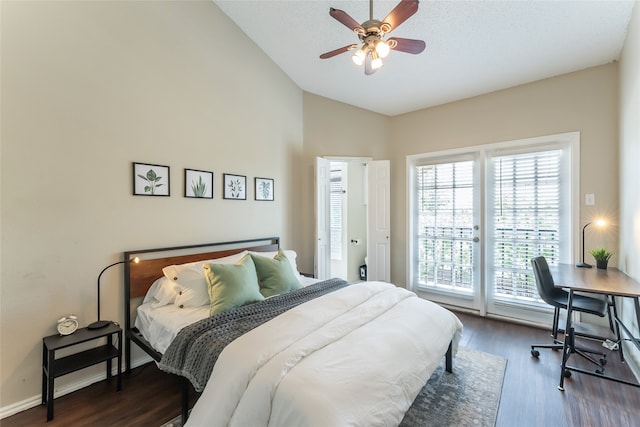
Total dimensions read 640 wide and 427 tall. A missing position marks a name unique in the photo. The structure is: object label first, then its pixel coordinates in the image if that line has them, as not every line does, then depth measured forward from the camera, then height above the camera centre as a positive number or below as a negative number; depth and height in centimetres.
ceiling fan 183 +123
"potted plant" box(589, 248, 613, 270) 283 -43
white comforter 127 -79
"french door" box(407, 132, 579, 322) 336 -9
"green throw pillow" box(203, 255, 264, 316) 218 -58
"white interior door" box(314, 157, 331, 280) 397 -9
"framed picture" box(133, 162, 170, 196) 253 +30
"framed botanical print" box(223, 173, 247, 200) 322 +31
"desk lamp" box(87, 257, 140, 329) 221 -85
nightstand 192 -107
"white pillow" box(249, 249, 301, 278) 321 -48
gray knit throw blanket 166 -76
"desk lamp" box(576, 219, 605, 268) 297 -15
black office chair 252 -81
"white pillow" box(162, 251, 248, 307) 238 -60
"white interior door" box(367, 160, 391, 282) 437 -13
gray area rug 189 -134
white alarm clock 208 -81
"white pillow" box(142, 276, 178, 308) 242 -68
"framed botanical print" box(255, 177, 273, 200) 358 +31
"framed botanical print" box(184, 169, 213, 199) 287 +30
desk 212 -57
